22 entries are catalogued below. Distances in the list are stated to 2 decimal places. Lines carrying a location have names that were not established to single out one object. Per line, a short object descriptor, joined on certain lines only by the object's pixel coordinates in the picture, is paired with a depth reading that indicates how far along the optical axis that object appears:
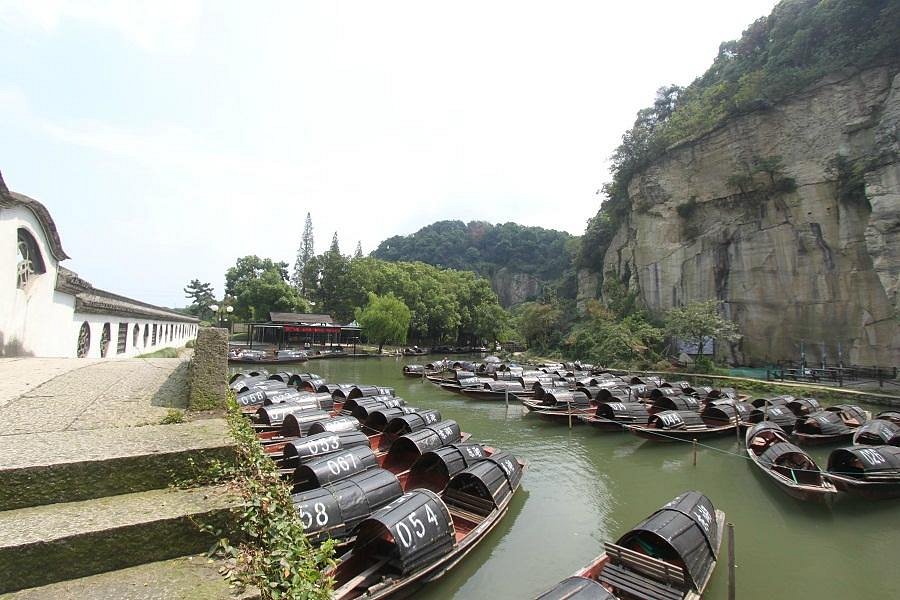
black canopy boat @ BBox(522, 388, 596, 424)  19.64
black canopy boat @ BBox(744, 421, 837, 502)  10.12
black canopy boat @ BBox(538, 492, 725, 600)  6.33
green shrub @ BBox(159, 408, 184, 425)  4.72
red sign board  54.69
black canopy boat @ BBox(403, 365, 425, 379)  35.69
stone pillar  5.19
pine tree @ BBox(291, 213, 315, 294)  79.46
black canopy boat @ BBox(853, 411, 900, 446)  13.38
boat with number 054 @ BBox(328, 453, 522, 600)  6.36
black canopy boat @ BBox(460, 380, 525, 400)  25.69
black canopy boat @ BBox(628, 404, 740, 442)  16.06
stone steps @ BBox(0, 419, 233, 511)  3.18
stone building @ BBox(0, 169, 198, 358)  12.49
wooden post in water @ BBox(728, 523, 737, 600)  6.20
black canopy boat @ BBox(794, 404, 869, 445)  15.55
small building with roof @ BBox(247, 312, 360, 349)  54.88
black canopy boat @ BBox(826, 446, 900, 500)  10.41
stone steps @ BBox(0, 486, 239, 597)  2.70
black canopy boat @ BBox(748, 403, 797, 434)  16.66
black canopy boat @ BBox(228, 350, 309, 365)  41.97
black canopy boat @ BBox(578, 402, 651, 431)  17.77
